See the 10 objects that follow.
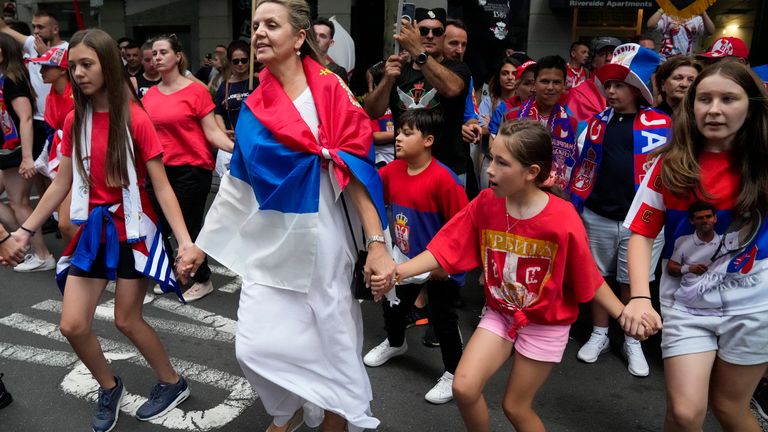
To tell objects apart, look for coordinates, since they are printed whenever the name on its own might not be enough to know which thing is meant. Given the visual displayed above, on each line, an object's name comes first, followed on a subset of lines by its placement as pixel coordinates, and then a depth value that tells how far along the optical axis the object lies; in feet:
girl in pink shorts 8.57
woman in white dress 8.97
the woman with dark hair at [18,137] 19.08
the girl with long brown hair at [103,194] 10.25
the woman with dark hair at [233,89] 20.49
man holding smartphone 12.50
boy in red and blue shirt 11.66
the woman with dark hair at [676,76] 12.98
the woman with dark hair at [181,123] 15.92
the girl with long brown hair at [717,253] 7.88
